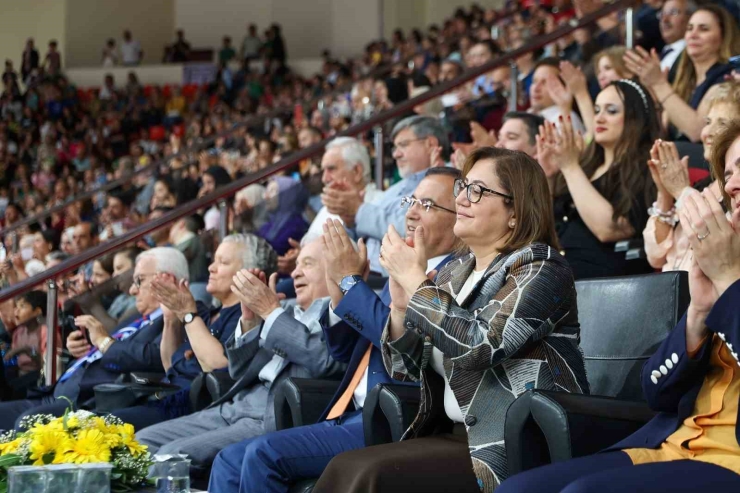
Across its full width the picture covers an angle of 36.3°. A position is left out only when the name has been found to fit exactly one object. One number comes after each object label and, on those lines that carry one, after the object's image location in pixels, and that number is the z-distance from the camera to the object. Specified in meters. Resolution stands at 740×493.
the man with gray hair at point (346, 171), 4.64
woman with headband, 3.66
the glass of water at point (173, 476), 2.56
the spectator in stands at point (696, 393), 1.92
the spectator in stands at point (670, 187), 3.28
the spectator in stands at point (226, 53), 15.20
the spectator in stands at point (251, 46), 15.02
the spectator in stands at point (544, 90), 5.07
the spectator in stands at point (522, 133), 4.30
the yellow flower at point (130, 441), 2.63
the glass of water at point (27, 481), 2.34
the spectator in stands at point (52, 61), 15.61
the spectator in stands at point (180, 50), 15.80
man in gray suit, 3.31
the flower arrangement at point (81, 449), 2.54
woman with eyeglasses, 2.35
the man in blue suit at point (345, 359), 2.84
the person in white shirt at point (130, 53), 16.06
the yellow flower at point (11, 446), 2.60
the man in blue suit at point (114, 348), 4.25
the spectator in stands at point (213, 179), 6.84
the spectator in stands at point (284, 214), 4.55
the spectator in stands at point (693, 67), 4.32
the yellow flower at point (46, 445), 2.54
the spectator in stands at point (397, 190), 4.14
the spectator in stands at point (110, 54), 15.90
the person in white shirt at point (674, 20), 5.36
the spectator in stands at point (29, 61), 15.83
